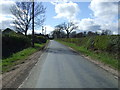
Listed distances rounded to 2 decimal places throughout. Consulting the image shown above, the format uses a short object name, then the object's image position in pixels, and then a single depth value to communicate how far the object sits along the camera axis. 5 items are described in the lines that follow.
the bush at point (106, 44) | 8.97
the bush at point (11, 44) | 11.58
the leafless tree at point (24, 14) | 22.15
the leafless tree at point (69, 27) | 59.54
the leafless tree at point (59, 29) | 64.67
